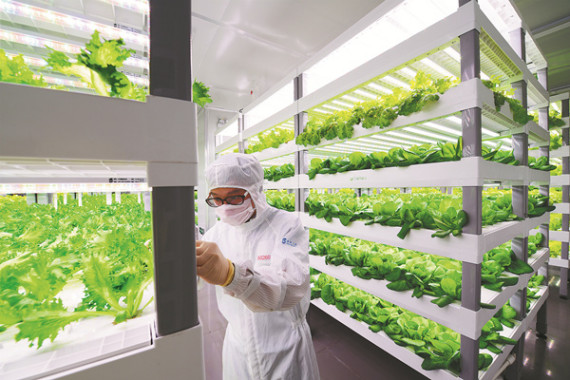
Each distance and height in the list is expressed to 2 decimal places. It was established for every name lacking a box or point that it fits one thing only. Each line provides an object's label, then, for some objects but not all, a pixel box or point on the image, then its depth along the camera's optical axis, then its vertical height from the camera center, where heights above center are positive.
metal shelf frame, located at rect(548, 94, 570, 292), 3.51 -0.22
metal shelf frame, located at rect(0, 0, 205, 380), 0.40 +0.08
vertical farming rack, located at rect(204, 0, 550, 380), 1.35 +0.29
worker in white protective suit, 1.24 -0.40
